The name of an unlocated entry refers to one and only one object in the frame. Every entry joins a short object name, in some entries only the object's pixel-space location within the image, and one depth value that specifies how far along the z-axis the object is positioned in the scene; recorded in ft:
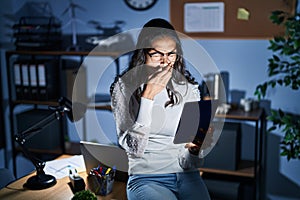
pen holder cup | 5.82
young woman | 5.93
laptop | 6.16
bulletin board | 8.91
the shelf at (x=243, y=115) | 8.59
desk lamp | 6.10
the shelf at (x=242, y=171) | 8.87
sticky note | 9.02
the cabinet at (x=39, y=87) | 9.98
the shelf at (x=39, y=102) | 10.16
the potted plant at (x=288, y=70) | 7.82
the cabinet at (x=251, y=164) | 8.74
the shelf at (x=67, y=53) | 9.52
